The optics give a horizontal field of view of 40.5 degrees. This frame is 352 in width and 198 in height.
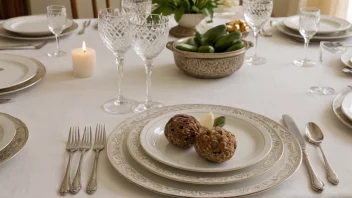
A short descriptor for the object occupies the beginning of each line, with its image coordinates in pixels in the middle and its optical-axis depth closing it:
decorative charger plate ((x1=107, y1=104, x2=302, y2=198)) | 0.71
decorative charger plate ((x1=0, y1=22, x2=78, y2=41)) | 1.43
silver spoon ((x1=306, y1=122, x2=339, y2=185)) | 0.79
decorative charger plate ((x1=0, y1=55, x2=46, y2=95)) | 1.06
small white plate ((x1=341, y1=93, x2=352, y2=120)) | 0.95
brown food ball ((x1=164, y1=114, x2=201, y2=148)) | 0.79
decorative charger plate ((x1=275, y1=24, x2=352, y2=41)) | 1.43
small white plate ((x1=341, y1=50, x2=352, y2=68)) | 1.23
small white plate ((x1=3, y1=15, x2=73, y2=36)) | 1.44
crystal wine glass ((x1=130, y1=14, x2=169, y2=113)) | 0.92
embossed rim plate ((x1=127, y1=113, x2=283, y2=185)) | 0.72
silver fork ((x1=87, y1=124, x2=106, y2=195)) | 0.73
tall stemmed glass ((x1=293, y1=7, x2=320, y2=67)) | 1.19
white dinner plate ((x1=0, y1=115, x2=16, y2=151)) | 0.81
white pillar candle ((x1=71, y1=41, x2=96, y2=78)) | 1.17
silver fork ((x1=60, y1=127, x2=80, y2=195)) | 0.72
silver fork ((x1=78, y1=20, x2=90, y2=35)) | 1.54
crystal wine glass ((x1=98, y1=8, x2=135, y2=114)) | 0.98
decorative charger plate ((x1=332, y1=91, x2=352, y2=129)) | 0.93
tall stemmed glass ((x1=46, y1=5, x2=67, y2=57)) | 1.27
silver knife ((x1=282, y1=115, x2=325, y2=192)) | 0.73
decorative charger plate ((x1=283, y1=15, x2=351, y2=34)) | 1.47
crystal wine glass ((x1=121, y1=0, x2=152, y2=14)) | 1.39
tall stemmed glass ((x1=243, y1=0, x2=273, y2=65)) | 1.27
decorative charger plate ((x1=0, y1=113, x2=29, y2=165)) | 0.78
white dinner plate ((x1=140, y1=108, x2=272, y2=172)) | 0.75
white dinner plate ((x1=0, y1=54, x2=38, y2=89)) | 1.10
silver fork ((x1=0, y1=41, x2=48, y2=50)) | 1.37
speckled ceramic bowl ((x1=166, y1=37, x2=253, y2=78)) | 1.12
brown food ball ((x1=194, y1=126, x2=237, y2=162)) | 0.74
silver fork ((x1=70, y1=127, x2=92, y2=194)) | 0.72
